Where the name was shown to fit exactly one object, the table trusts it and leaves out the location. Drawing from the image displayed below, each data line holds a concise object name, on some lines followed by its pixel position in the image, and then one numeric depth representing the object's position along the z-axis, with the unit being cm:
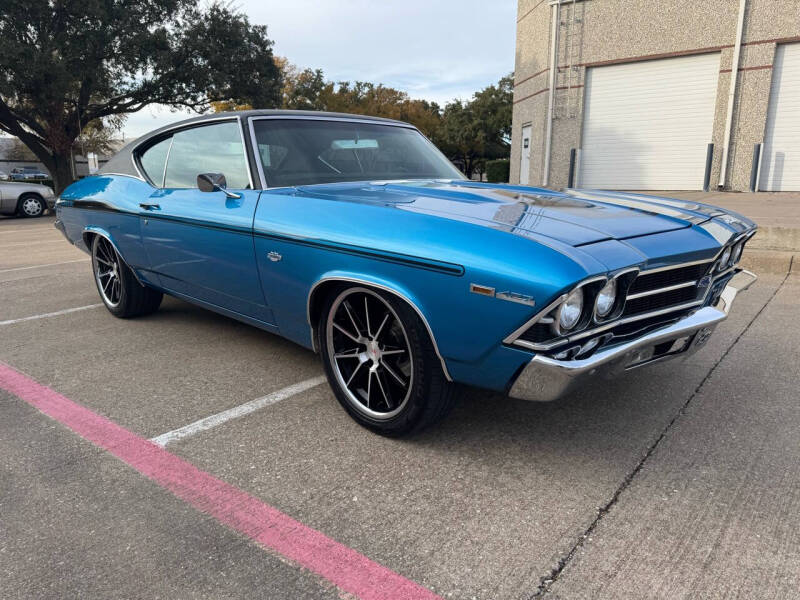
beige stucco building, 1327
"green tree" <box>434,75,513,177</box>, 4203
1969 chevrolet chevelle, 198
